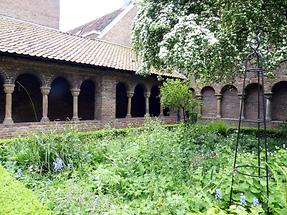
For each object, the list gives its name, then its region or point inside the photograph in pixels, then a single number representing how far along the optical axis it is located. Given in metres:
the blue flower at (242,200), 3.07
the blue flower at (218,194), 3.38
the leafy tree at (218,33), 8.00
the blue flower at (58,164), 5.06
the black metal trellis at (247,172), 3.54
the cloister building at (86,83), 11.21
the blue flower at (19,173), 4.80
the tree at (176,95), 13.57
